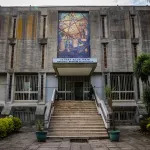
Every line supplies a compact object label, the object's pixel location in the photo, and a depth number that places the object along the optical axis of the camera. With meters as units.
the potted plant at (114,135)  9.50
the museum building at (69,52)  16.92
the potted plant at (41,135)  9.42
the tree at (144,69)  12.32
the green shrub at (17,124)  12.24
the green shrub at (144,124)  11.87
